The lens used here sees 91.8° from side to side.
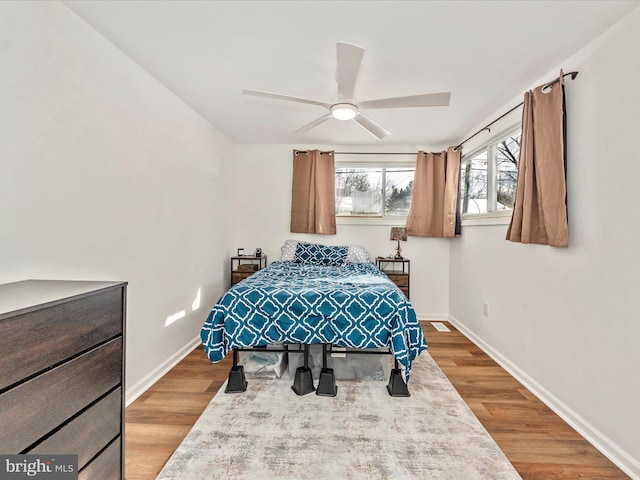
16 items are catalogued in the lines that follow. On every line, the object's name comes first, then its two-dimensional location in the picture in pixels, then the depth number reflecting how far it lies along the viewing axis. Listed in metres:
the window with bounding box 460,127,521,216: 2.85
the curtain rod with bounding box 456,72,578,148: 1.99
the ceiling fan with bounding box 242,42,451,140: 1.68
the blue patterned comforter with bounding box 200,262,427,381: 2.12
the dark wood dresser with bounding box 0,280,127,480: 0.93
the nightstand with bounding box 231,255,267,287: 3.86
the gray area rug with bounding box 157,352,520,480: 1.50
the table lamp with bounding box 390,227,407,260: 4.03
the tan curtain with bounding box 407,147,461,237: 4.04
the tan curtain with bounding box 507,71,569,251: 2.00
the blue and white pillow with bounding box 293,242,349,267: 3.79
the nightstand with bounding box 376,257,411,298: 3.81
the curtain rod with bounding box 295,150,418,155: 4.21
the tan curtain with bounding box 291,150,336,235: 4.14
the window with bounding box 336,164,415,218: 4.30
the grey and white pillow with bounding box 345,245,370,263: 3.84
